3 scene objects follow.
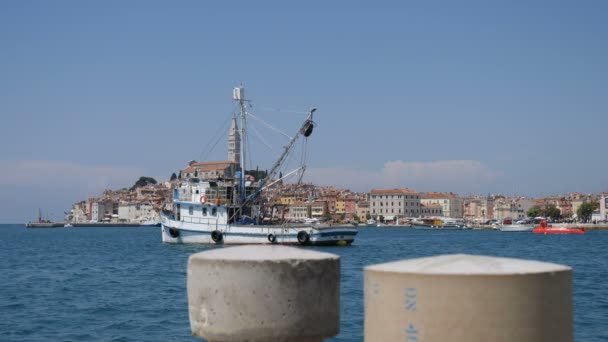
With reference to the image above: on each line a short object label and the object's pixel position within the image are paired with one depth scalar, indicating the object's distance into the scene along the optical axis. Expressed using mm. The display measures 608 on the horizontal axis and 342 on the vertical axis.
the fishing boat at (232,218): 49531
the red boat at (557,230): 107188
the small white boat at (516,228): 129238
